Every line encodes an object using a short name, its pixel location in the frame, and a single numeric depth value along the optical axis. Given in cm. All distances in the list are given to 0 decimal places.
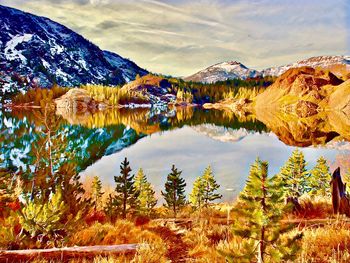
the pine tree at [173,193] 1806
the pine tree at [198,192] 2208
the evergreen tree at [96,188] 2044
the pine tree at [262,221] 533
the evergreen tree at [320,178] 2569
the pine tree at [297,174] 2530
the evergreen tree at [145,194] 2042
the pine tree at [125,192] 1332
